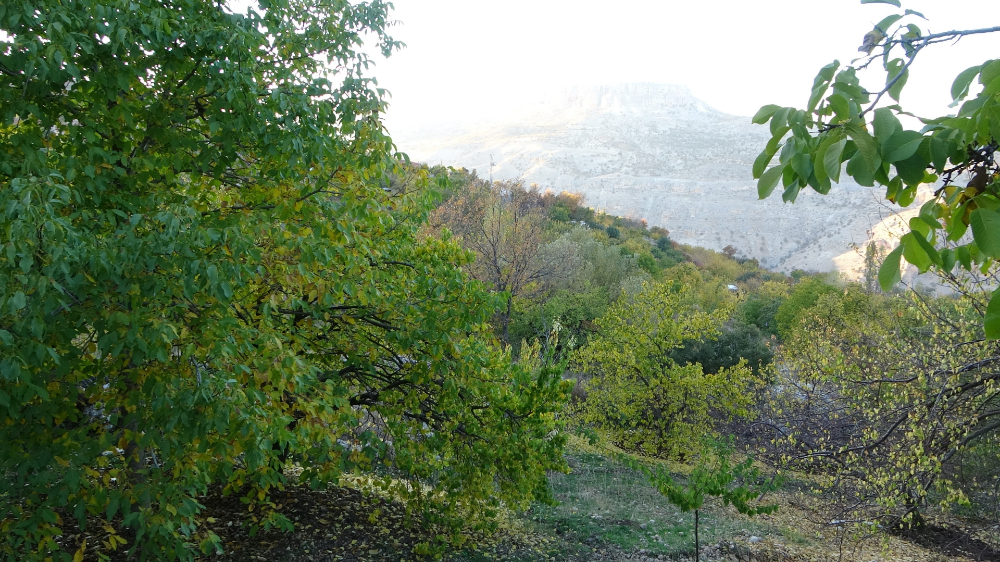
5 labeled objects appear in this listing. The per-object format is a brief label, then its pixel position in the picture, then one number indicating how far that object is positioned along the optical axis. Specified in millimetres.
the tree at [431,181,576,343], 21828
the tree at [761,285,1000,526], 5527
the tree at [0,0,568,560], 3051
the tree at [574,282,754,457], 14133
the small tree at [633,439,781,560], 5852
